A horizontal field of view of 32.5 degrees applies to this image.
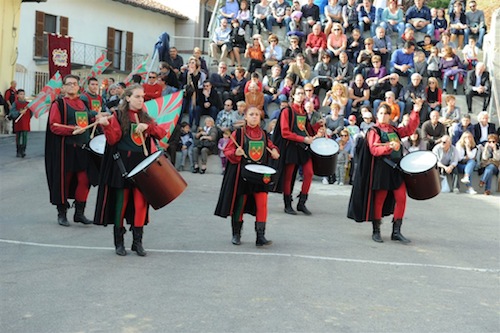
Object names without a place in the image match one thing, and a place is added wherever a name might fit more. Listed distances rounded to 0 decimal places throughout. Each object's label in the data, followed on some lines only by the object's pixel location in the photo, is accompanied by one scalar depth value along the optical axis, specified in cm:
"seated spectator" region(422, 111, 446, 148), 1773
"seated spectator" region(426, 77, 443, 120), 1925
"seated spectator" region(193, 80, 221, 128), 1969
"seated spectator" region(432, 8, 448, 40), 2328
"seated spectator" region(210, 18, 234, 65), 2264
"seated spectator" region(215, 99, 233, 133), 1886
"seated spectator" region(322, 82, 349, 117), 1888
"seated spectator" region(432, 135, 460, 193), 1719
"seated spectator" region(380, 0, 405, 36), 2245
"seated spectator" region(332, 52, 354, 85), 2009
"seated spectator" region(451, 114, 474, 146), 1784
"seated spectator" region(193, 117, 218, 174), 1850
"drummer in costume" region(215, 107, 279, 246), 938
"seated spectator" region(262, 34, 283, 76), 2148
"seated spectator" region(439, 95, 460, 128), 1853
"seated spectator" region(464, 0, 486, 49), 2291
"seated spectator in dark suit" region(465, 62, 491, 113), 1986
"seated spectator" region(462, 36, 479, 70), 2089
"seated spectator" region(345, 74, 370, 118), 1903
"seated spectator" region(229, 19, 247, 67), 2261
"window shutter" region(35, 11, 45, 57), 3709
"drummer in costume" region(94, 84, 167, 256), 833
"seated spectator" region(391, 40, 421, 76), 2047
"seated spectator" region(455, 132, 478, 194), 1720
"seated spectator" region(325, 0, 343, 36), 2241
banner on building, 2932
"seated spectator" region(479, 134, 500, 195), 1722
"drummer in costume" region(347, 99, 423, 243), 1009
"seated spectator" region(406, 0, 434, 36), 2288
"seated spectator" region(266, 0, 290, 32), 2331
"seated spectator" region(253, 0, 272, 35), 2339
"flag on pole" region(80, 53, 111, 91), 1576
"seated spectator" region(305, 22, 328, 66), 2148
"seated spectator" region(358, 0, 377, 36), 2244
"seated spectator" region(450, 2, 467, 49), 2291
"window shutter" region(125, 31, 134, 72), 4312
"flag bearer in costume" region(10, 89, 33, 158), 1911
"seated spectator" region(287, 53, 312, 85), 2011
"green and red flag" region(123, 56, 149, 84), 1741
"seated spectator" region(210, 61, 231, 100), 2027
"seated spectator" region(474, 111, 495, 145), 1797
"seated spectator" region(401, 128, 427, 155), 1736
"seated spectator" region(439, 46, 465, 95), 2036
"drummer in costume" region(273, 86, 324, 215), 1226
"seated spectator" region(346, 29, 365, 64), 2112
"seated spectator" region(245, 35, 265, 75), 2169
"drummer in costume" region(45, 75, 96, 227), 1029
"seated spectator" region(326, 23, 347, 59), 2103
